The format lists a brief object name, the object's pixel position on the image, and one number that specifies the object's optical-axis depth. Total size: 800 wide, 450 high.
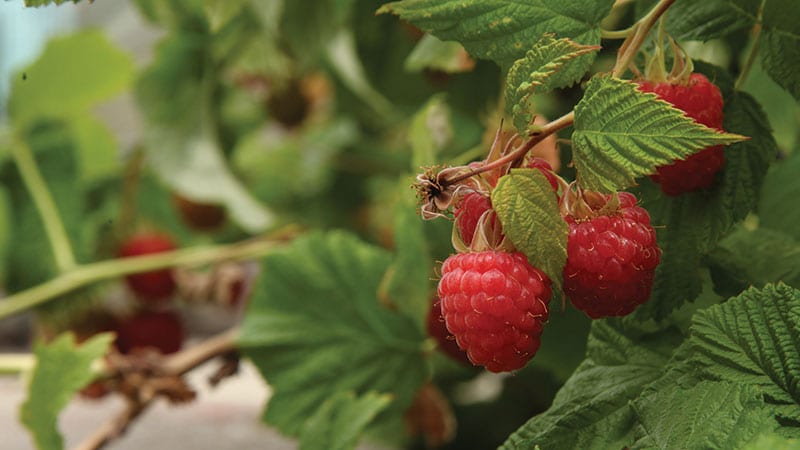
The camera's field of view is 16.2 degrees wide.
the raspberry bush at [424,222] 0.49
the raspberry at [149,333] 1.13
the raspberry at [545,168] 0.49
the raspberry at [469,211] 0.49
